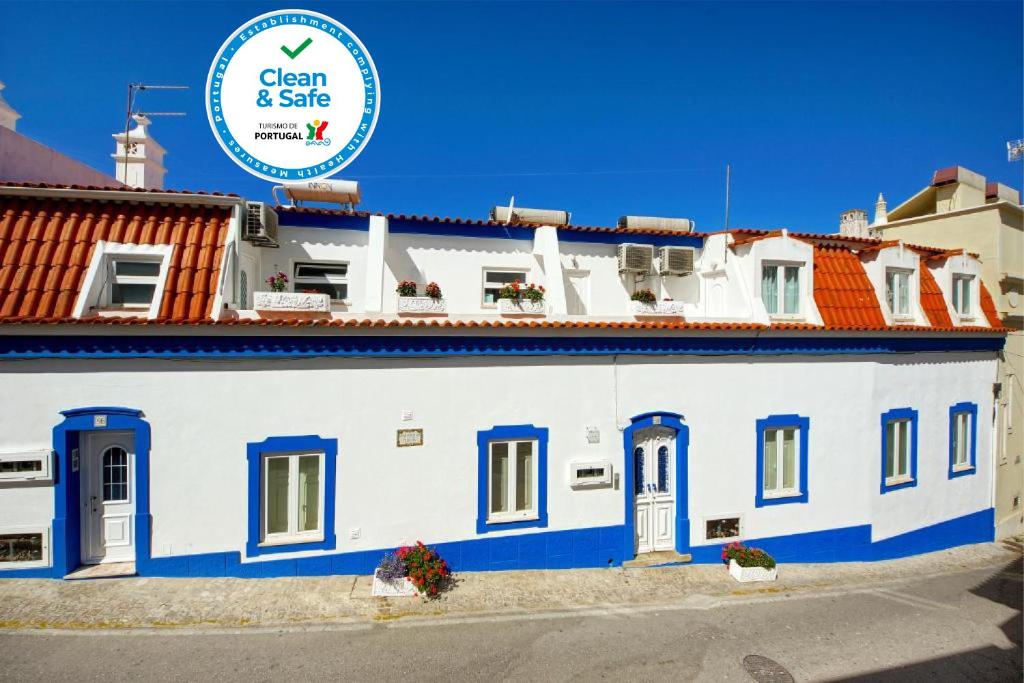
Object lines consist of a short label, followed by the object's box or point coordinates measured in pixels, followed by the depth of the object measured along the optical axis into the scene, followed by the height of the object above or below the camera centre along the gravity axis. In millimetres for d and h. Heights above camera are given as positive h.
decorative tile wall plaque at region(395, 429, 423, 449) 9273 -1900
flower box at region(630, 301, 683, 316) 10555 +591
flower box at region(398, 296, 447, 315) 9648 +569
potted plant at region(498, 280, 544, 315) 10117 +718
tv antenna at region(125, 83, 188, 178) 12105 +5946
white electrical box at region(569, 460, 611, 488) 9914 -2743
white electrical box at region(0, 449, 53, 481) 8062 -2142
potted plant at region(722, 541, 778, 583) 10070 -4607
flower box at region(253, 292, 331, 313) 8898 +604
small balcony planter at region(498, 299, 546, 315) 10102 +574
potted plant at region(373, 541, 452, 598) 8633 -4155
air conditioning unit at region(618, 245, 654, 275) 12352 +1923
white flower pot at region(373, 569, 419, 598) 8602 -4353
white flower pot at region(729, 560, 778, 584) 10039 -4767
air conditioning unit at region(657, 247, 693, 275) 12227 +1871
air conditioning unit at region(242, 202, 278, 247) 9791 +2199
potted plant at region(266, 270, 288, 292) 9750 +1026
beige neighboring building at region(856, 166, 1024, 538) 14688 +2304
